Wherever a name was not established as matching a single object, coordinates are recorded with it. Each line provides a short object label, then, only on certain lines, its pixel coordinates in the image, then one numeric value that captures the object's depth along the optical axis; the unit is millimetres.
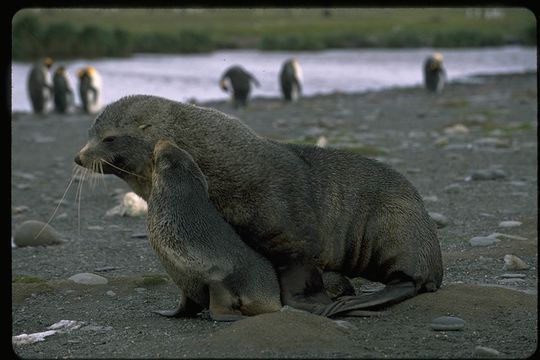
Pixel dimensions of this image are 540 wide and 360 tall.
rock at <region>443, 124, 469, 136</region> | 29634
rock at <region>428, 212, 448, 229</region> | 15687
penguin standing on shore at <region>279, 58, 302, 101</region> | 49475
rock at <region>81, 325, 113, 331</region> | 10318
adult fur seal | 10516
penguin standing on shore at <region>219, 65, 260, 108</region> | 45141
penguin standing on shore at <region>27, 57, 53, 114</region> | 47781
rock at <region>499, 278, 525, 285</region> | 11809
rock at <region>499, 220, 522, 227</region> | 15445
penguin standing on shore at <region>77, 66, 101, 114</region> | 47344
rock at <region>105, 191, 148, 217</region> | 17922
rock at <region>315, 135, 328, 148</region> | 24656
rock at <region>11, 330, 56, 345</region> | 9937
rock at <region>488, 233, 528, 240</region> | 14320
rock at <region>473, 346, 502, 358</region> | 8562
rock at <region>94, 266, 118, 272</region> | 13606
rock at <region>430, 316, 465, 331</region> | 9586
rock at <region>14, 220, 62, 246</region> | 15492
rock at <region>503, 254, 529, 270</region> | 12455
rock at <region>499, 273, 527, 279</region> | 12062
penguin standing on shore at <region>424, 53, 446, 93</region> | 52750
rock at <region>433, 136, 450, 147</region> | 26984
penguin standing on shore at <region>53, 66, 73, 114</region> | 48341
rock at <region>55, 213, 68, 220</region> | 18203
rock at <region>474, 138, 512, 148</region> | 26083
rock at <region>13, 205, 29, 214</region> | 19031
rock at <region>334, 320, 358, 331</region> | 9539
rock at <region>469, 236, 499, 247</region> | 14078
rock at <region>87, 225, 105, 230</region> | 17016
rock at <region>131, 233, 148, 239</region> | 15984
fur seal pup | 10242
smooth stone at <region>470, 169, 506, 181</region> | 20594
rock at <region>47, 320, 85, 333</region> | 10477
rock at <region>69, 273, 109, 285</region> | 12547
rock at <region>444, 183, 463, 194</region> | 19297
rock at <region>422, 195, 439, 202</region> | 18283
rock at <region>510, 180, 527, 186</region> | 19837
